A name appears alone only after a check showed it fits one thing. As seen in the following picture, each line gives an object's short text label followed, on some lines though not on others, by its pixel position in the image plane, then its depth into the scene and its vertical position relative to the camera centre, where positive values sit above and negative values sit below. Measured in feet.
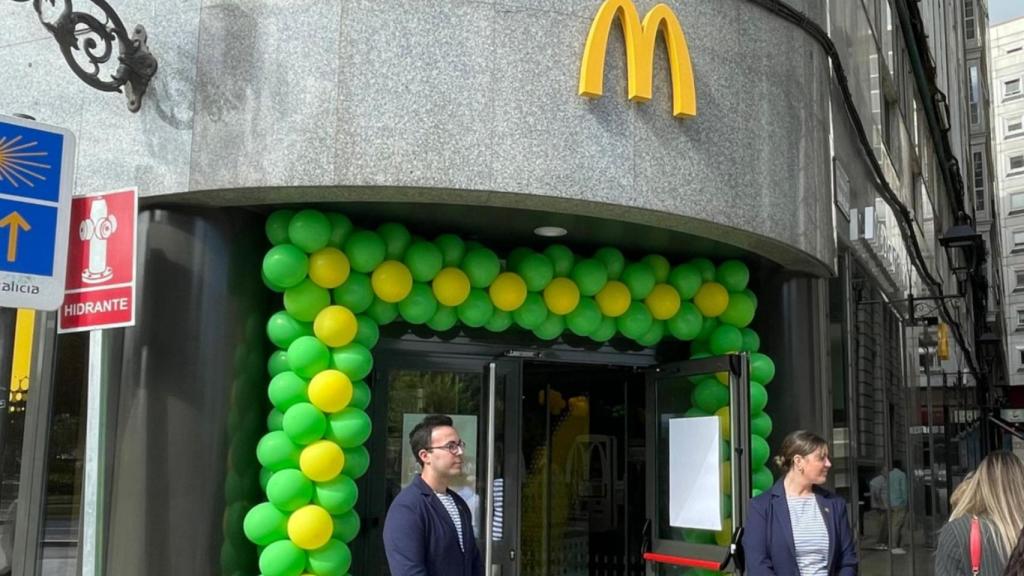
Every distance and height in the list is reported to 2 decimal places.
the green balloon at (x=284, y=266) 20.45 +3.47
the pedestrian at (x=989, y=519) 12.17 -0.75
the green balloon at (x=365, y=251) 21.17 +3.91
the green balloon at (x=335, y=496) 19.95 -0.91
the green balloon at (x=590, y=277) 23.59 +3.85
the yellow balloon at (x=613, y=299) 23.98 +3.40
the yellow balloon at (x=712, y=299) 25.09 +3.59
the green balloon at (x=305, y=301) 20.67 +2.84
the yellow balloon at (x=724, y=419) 24.39 +0.76
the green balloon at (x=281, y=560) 19.52 -2.07
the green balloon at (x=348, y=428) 20.15 +0.37
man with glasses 13.73 -0.94
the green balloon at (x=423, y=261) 21.77 +3.83
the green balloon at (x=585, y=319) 23.58 +2.91
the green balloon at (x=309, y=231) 20.74 +4.19
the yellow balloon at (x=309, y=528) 19.54 -1.48
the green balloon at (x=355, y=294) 21.09 +3.03
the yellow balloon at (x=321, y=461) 19.70 -0.26
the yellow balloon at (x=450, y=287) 22.06 +3.34
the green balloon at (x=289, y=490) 19.61 -0.80
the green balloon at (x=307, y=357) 20.20 +1.70
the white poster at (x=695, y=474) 24.27 -0.52
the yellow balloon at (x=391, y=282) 21.29 +3.31
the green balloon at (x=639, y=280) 24.27 +3.90
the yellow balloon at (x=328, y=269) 20.79 +3.49
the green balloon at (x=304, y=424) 19.71 +0.43
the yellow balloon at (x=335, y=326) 20.43 +2.32
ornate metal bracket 18.75 +7.41
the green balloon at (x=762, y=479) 24.85 -0.62
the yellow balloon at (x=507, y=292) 22.70 +3.35
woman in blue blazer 17.57 -1.19
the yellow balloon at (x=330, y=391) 19.92 +1.05
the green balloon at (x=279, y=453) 19.98 -0.12
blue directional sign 13.05 +2.93
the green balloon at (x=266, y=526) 19.77 -1.47
